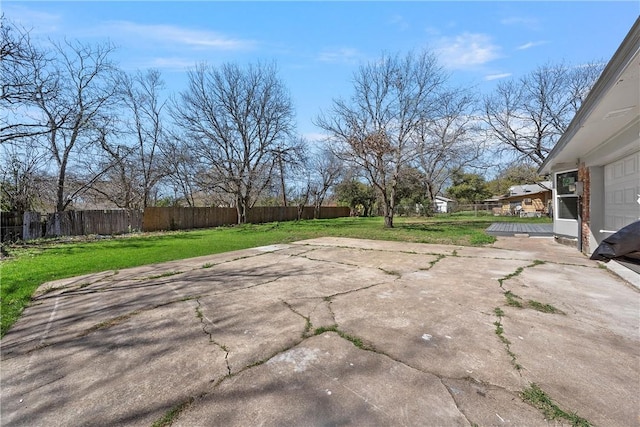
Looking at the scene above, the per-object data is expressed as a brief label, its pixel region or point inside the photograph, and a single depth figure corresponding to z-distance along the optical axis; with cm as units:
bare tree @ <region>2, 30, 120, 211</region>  717
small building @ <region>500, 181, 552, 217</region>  2852
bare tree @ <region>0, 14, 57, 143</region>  678
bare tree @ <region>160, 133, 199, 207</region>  1856
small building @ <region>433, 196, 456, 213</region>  3578
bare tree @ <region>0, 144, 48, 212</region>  992
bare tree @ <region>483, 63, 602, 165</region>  1758
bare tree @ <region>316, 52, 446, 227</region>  1425
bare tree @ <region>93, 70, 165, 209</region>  1510
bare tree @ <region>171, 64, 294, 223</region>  1897
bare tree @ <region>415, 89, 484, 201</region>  1465
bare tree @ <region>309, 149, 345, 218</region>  2789
